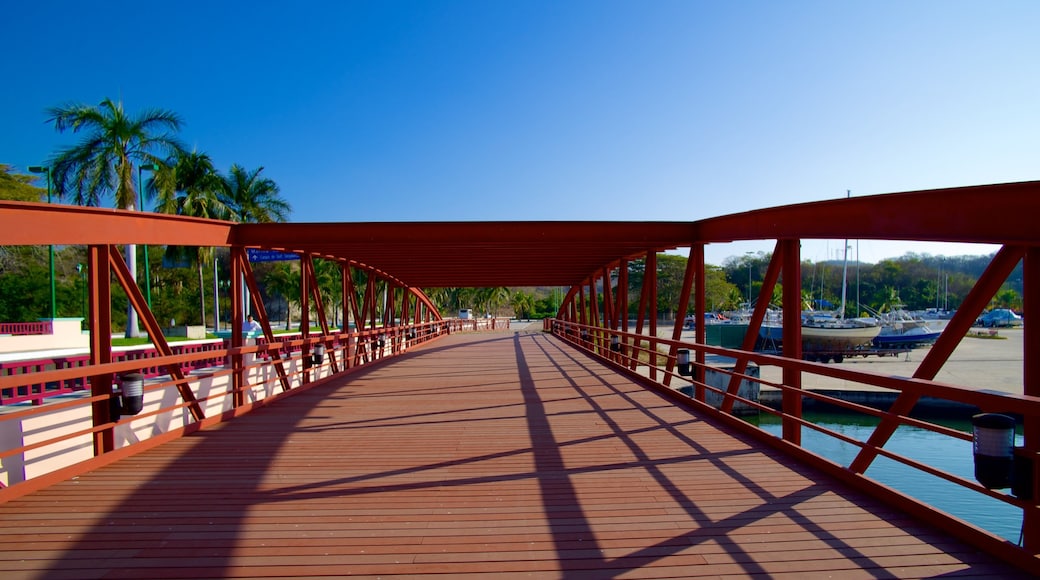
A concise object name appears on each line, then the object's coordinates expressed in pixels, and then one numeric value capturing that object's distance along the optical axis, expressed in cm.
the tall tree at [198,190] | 2862
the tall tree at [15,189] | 3030
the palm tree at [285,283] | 4791
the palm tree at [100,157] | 2281
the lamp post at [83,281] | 3516
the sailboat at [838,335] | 3759
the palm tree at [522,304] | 7644
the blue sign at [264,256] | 1828
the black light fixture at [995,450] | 318
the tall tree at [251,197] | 3197
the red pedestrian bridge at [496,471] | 344
